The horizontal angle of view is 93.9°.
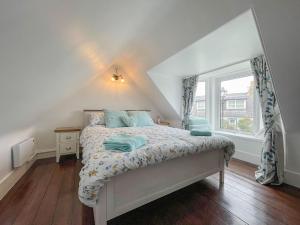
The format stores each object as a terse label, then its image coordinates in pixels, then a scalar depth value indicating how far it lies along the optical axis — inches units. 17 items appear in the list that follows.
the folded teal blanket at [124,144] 53.1
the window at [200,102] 151.6
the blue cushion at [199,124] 137.9
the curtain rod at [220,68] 95.7
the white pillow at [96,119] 117.8
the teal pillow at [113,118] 114.0
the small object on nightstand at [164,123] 159.9
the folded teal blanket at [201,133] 78.2
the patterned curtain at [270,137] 77.9
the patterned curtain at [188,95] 138.7
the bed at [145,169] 43.4
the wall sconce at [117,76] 142.3
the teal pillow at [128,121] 117.3
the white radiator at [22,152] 76.5
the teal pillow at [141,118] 125.7
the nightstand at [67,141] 107.4
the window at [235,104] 120.6
